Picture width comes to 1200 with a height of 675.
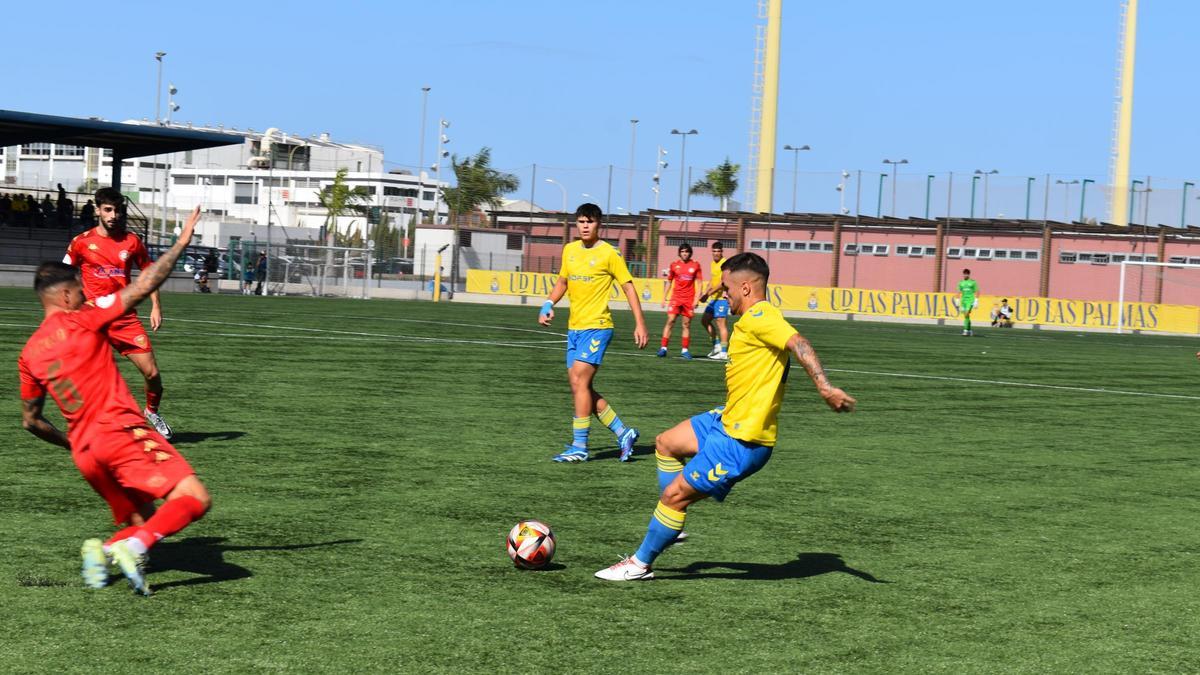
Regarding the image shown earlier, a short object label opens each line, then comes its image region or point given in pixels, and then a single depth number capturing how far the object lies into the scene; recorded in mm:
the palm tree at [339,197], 108250
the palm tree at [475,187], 68462
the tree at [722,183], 86375
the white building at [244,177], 153750
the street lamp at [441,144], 91188
